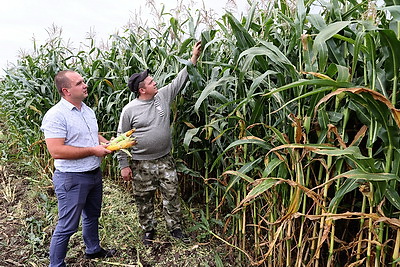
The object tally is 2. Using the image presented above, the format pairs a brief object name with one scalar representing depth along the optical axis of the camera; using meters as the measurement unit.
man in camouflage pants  2.69
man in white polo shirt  2.23
